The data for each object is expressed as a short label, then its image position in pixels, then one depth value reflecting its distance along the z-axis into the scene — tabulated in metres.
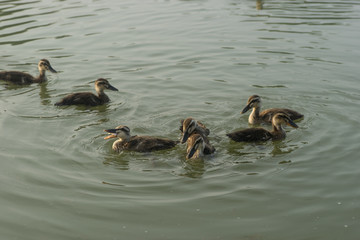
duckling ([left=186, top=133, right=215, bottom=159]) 7.28
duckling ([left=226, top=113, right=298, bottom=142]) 7.87
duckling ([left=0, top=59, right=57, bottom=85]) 10.77
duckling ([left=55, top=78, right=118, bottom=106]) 9.55
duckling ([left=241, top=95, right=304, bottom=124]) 8.73
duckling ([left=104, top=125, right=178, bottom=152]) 7.64
